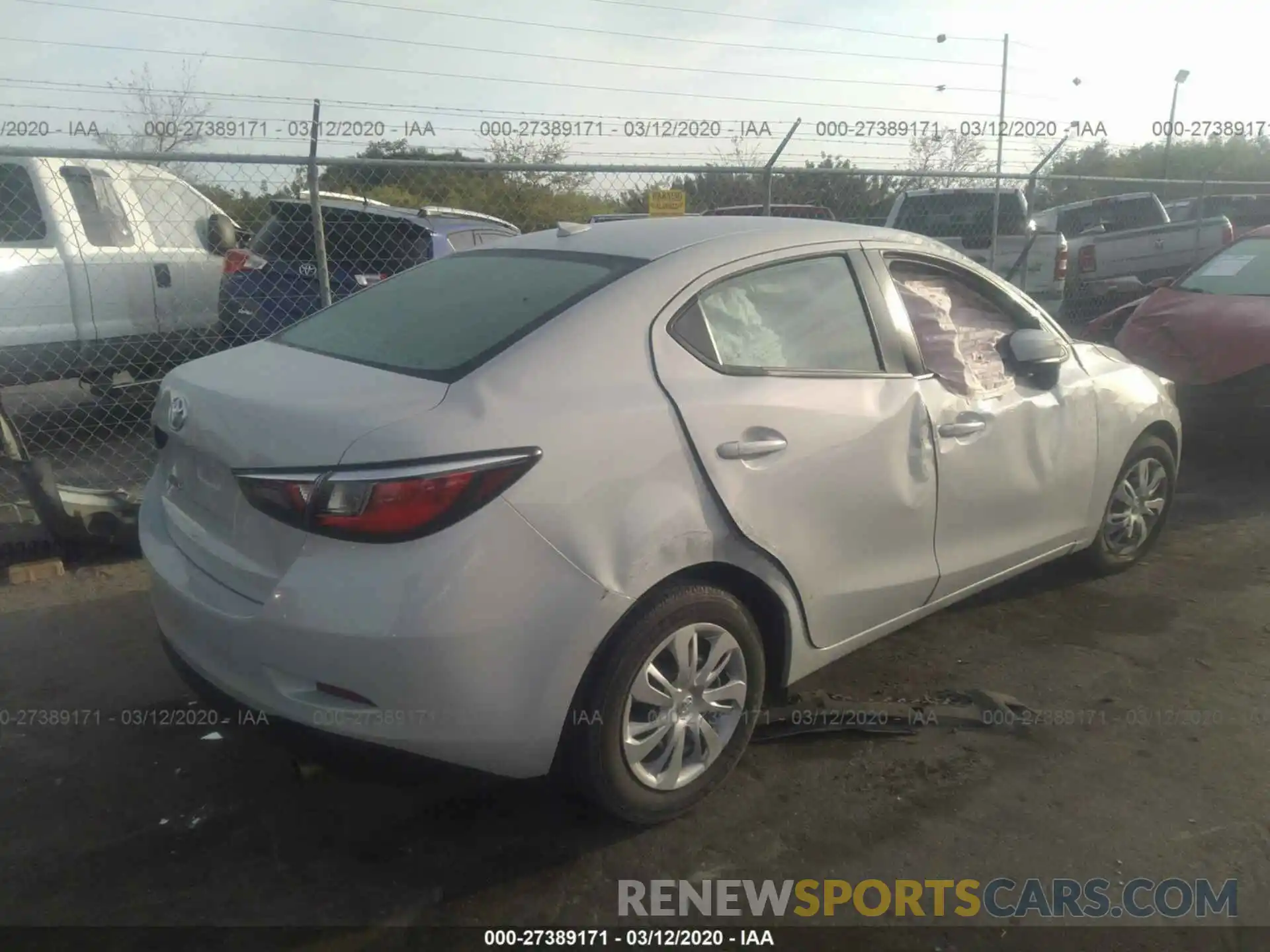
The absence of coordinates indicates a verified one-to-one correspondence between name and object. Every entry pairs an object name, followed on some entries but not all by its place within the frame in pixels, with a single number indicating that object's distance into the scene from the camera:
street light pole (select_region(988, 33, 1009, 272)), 8.84
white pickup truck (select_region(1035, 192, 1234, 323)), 12.73
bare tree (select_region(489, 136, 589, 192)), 11.58
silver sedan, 2.36
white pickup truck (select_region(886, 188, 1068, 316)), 10.73
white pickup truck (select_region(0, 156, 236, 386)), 7.11
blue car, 7.20
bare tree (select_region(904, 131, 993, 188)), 26.02
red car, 6.21
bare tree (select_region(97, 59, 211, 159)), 17.25
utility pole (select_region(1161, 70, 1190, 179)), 25.98
